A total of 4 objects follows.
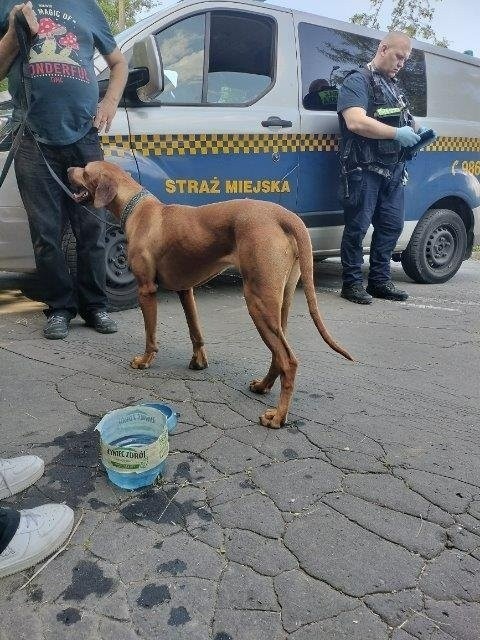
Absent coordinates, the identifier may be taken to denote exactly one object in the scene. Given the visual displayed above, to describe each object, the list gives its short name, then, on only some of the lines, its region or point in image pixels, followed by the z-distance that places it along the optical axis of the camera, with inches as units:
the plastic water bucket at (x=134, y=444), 71.3
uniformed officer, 162.6
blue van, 145.5
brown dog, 90.3
